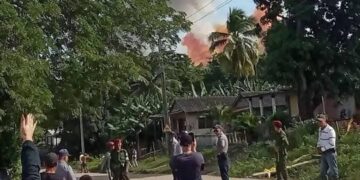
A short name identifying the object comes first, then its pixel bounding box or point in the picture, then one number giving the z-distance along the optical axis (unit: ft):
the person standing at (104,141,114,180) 63.10
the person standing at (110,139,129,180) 62.03
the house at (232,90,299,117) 137.18
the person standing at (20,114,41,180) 22.39
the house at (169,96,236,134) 176.65
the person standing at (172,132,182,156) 67.31
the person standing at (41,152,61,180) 25.63
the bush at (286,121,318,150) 86.03
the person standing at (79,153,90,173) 133.39
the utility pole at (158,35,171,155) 118.62
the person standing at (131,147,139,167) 135.95
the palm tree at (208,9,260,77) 194.29
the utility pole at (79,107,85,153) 168.41
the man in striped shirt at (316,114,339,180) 45.91
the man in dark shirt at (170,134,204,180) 30.17
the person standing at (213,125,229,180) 56.75
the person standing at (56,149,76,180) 33.59
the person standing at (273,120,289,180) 54.19
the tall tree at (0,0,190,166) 59.47
